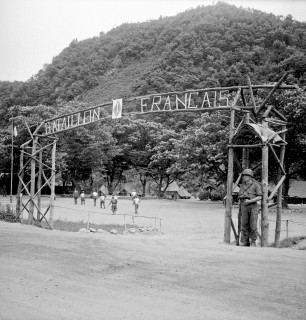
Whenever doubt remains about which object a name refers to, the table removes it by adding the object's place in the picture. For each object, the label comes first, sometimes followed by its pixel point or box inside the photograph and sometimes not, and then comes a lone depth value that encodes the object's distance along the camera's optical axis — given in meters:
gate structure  13.48
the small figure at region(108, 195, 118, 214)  31.84
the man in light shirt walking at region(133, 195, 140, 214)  32.52
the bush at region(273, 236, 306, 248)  14.84
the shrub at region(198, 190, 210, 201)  74.44
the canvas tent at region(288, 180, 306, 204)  67.25
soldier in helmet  12.98
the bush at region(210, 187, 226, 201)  66.43
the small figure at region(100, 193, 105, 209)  37.59
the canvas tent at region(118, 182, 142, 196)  82.12
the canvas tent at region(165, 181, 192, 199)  86.88
